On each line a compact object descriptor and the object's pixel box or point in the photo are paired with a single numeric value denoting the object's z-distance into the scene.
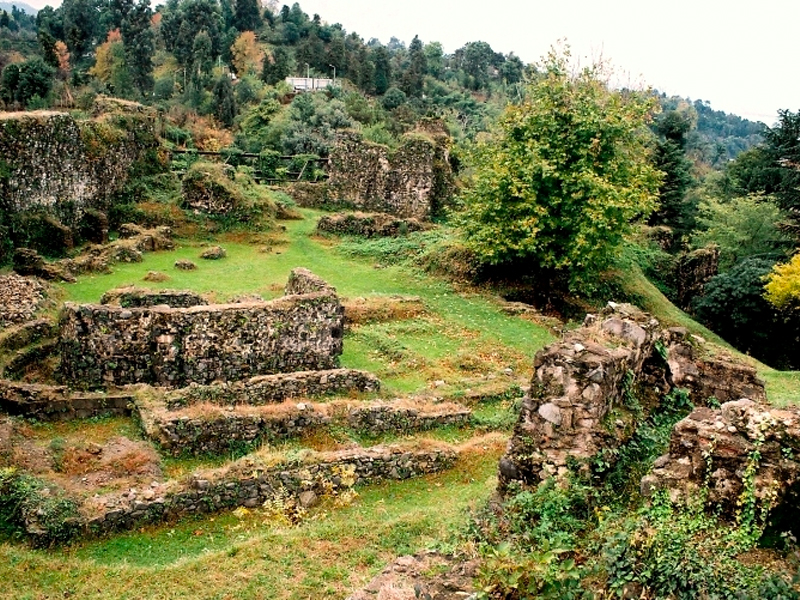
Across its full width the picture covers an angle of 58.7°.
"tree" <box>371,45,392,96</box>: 81.12
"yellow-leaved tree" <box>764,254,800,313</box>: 24.47
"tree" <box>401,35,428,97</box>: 82.12
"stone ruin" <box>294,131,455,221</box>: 34.50
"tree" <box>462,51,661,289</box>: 21.88
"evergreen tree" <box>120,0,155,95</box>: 65.69
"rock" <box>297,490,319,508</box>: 10.91
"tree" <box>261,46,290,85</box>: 71.88
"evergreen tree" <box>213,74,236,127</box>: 57.84
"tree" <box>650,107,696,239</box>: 46.44
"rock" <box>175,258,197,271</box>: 24.55
